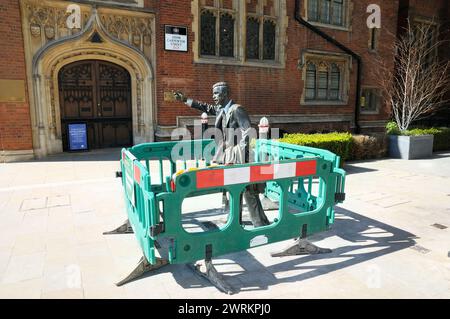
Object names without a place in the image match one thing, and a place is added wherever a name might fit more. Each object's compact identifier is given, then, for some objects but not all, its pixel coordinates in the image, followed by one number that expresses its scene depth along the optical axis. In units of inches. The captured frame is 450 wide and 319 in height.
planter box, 411.5
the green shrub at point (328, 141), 324.8
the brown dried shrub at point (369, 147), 385.4
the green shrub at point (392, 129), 431.5
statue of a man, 163.0
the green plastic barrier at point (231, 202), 119.1
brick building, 360.5
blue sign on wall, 399.2
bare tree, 446.6
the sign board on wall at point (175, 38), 409.4
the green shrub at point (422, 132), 428.5
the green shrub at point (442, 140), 470.6
